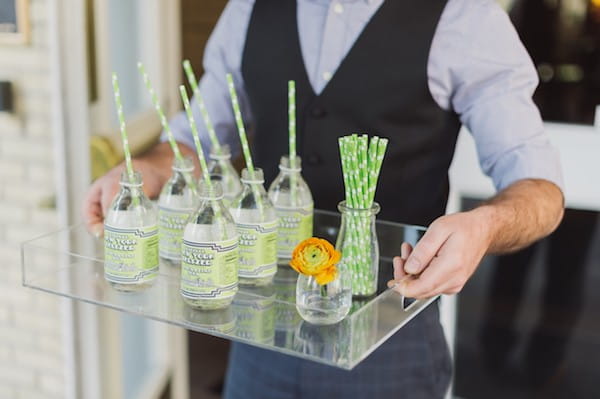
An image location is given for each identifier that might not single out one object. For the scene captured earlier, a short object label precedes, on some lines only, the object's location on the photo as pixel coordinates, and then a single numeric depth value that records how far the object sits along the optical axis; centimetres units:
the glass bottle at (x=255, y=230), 167
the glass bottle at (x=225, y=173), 185
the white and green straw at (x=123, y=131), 165
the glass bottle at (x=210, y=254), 160
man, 188
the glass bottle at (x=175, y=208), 173
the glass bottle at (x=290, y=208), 176
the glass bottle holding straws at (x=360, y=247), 168
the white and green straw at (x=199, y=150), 162
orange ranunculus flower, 157
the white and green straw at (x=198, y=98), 168
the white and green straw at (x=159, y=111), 165
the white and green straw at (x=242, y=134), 169
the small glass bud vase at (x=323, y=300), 160
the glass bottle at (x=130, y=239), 165
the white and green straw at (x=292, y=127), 171
